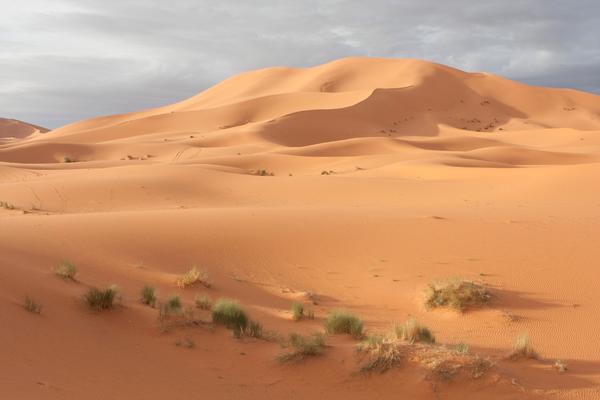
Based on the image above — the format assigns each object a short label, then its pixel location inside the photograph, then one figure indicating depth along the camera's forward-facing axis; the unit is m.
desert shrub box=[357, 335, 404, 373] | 6.58
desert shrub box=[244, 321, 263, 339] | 7.71
